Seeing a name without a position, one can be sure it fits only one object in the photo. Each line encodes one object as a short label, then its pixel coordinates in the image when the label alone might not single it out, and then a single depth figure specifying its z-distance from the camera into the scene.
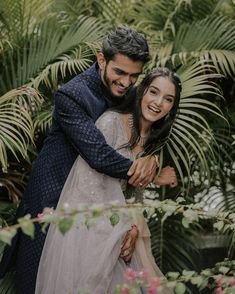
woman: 2.31
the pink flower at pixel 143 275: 1.84
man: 2.35
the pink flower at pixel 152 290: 1.74
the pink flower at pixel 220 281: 1.87
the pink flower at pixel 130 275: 1.82
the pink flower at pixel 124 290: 1.80
